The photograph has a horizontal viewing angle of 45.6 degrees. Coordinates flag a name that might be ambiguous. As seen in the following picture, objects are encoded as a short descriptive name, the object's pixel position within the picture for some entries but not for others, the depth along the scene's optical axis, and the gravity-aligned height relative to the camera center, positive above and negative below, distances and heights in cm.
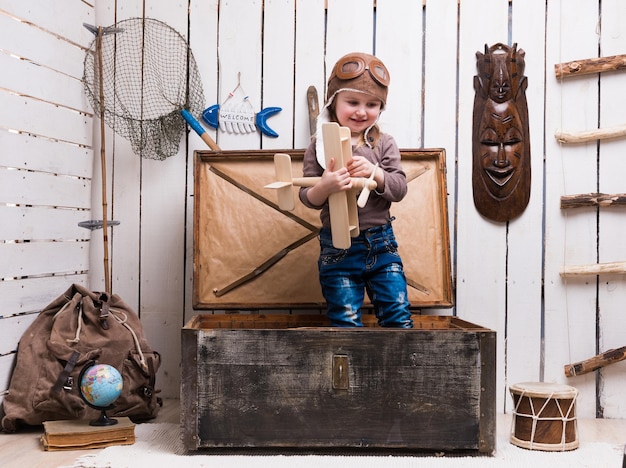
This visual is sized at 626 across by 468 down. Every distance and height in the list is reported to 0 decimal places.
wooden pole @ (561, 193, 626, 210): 278 +17
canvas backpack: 247 -40
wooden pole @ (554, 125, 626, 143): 278 +42
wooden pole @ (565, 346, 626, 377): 273 -43
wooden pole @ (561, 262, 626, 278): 276 -9
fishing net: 294 +64
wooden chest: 220 -43
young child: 242 +8
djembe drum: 229 -53
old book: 226 -59
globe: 226 -44
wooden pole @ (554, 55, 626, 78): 278 +68
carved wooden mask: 283 +42
